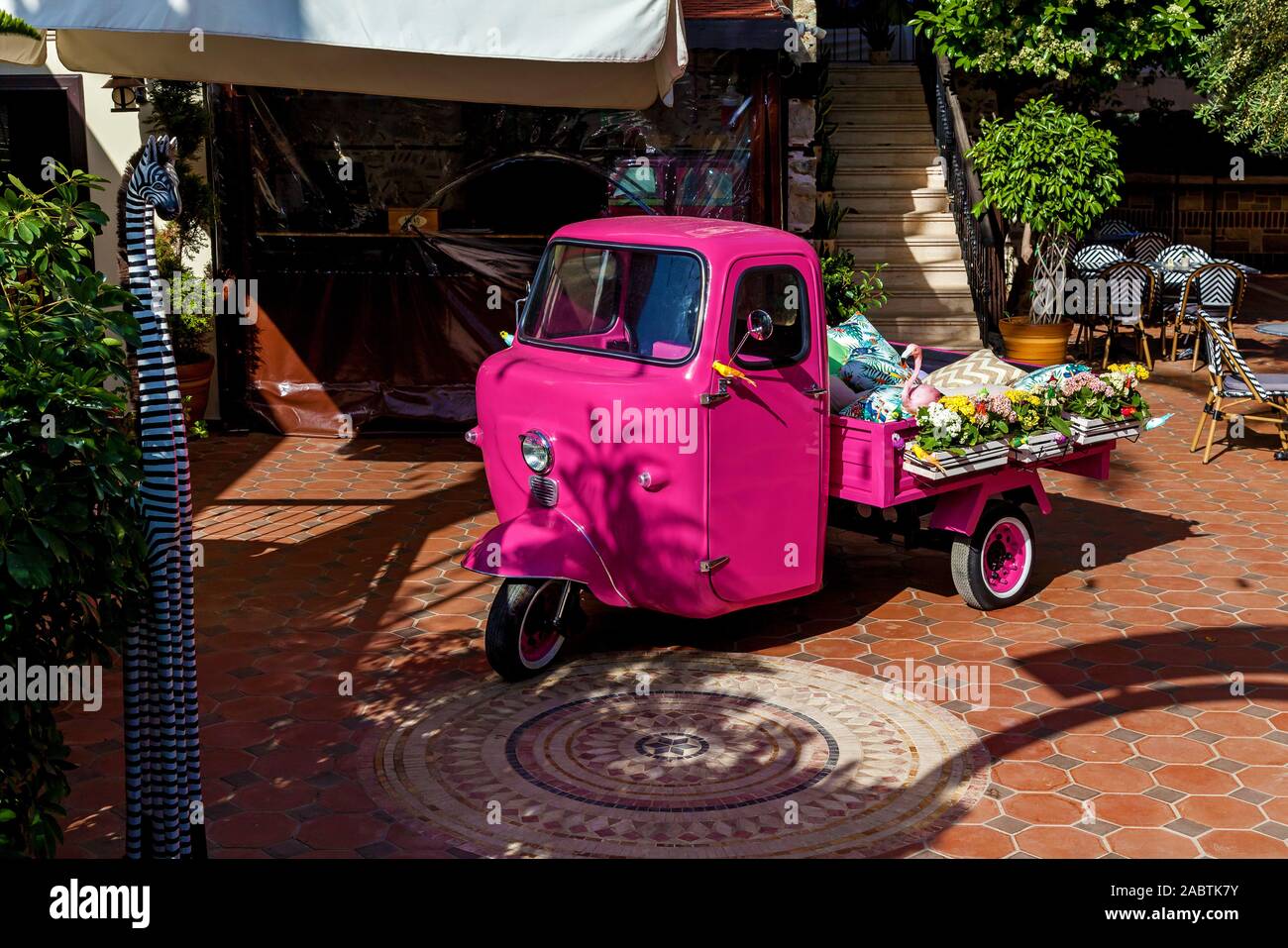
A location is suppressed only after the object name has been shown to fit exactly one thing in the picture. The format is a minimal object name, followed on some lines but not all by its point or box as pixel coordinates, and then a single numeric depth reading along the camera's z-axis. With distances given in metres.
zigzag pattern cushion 8.33
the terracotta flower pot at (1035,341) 15.45
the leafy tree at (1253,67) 11.34
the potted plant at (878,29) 19.56
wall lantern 10.69
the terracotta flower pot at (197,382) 12.11
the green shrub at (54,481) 3.67
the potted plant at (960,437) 7.36
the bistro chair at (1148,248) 18.16
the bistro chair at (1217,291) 15.57
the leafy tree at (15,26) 5.25
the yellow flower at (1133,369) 8.34
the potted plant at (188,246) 11.89
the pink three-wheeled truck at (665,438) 6.82
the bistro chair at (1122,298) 15.59
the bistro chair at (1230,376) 11.30
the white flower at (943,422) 7.38
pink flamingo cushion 7.58
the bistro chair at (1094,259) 16.41
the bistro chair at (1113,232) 19.91
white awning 7.12
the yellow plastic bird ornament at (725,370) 6.78
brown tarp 12.67
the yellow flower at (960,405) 7.50
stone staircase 15.48
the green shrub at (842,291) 11.70
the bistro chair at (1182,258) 17.06
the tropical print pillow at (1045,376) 8.08
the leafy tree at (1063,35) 15.48
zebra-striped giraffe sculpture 4.21
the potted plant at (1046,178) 15.08
